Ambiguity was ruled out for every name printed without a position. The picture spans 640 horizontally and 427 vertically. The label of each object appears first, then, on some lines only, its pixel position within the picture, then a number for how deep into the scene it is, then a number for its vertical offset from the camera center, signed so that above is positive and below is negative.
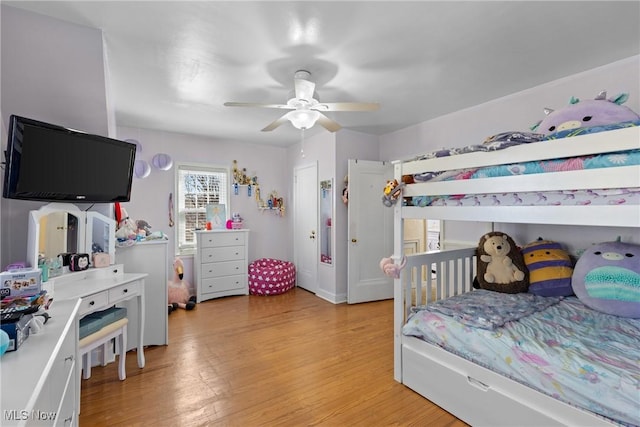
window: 4.58 +0.32
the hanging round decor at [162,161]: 3.95 +0.74
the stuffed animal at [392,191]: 2.20 +0.18
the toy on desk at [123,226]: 2.67 -0.11
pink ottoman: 4.53 -1.01
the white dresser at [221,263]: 4.30 -0.75
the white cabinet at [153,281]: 2.72 -0.65
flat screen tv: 1.60 +0.33
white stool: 2.02 -0.91
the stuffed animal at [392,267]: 2.21 -0.41
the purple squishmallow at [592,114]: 1.93 +0.69
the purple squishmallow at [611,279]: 1.98 -0.47
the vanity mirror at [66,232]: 1.70 -0.11
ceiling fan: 2.31 +0.93
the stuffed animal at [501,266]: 2.52 -0.48
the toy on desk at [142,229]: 3.06 -0.16
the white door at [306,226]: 4.65 -0.19
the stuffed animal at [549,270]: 2.40 -0.48
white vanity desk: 1.78 -0.49
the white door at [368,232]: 4.09 -0.25
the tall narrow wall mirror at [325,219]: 4.38 -0.08
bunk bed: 1.33 -0.02
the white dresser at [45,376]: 0.72 -0.47
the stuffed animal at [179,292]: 3.96 -1.09
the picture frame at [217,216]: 4.70 -0.02
